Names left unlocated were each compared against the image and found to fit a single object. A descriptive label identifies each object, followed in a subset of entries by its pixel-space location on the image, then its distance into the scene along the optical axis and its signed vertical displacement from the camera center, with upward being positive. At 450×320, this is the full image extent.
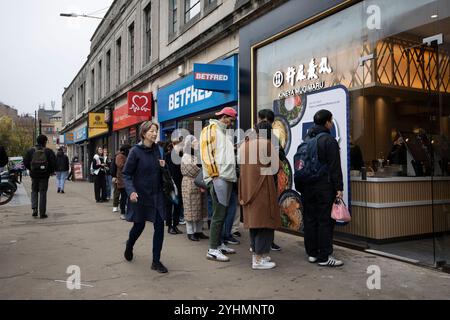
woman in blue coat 4.62 -0.21
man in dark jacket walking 8.89 +0.03
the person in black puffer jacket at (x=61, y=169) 16.09 +0.01
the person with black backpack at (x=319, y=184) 4.65 -0.20
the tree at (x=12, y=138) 59.88 +4.91
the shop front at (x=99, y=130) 21.47 +2.20
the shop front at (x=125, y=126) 16.44 +1.90
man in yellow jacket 5.04 -0.03
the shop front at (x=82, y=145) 28.38 +1.95
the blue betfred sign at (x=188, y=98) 9.10 +1.97
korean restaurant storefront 5.03 +0.92
